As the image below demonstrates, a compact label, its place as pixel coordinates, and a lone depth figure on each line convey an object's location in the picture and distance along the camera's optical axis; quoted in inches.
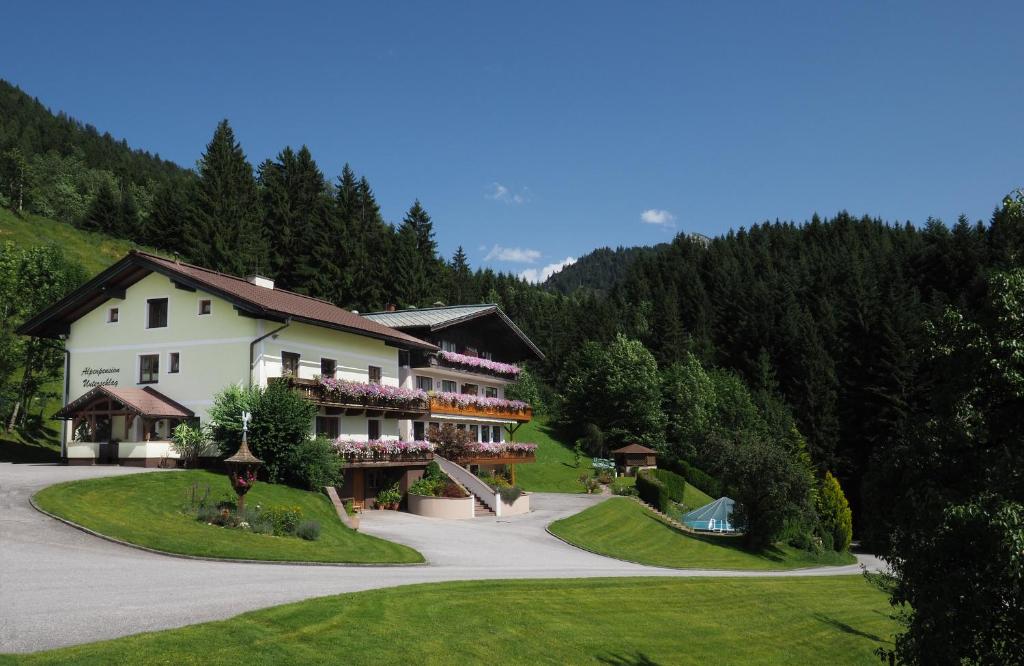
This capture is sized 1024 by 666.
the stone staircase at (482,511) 1583.4
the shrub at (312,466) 1213.1
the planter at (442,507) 1520.7
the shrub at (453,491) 1581.0
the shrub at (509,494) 1648.6
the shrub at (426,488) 1568.7
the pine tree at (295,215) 3235.7
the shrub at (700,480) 2704.2
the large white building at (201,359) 1330.0
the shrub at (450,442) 1771.7
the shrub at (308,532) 973.8
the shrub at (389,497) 1542.8
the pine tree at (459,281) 4441.4
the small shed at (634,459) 2716.5
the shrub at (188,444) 1278.3
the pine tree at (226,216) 3051.2
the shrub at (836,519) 2012.8
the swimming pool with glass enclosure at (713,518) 1920.9
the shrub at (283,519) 968.9
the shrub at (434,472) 1636.9
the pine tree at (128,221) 3873.0
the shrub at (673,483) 2268.7
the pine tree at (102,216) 3846.2
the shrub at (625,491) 2138.3
